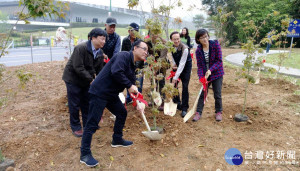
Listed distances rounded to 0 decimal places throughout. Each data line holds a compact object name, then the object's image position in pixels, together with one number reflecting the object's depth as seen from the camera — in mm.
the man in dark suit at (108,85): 2439
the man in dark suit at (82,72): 2906
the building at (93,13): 36250
